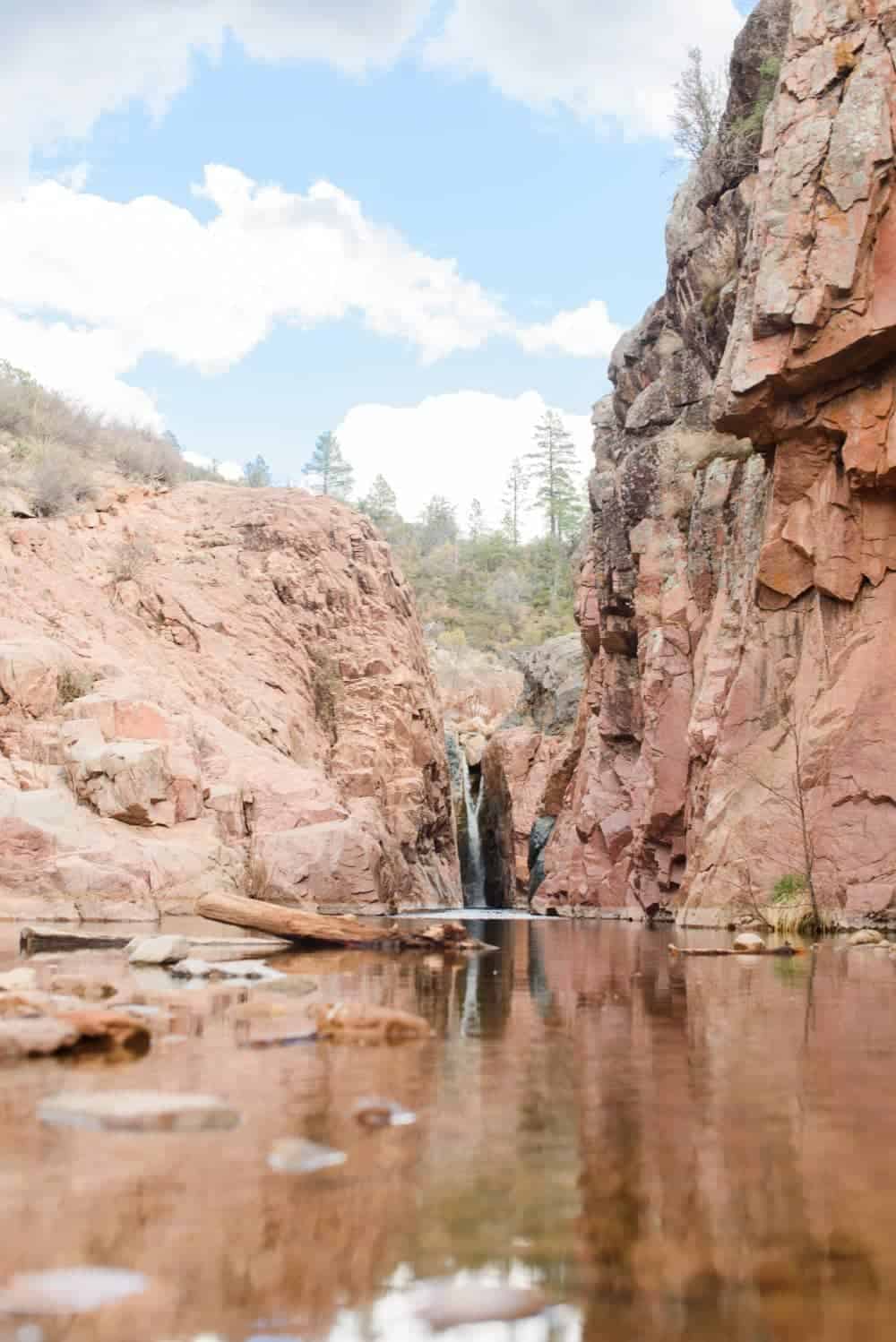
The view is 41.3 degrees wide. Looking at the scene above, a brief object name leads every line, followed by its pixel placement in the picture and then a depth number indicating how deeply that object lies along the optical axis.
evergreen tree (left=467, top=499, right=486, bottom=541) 105.49
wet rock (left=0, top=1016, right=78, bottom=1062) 4.27
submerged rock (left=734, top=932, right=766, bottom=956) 11.71
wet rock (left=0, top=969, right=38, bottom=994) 6.17
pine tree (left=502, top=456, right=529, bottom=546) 98.12
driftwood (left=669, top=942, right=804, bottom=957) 11.63
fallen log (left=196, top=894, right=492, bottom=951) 11.55
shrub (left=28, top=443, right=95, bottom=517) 34.75
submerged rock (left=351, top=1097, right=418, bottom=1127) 3.26
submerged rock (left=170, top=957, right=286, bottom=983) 7.62
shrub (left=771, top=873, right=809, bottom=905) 15.09
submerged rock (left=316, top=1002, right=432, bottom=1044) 4.90
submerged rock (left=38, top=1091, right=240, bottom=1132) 3.06
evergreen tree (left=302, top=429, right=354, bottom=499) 96.00
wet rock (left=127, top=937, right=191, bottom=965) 8.69
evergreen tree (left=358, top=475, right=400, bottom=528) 92.44
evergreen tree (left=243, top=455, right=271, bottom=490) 82.31
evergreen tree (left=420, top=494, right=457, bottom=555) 93.00
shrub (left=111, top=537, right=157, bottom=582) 31.55
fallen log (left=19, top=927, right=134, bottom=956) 11.10
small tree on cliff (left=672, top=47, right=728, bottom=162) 30.12
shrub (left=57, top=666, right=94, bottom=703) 22.30
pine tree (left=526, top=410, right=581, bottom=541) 84.50
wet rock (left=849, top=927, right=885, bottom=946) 12.41
